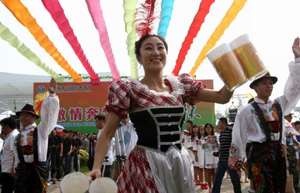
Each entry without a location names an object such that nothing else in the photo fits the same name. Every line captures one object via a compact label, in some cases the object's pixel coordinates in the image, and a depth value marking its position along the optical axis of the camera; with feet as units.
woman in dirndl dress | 5.64
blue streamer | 18.41
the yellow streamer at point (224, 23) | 20.49
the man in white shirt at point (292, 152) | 19.36
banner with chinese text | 49.29
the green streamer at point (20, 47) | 19.16
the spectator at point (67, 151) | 33.71
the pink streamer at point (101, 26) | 18.03
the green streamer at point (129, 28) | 17.43
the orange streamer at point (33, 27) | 16.21
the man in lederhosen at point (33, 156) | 13.71
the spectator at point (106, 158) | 20.98
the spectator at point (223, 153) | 19.60
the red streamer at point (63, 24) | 17.19
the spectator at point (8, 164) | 17.22
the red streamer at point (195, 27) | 19.70
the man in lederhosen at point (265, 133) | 10.63
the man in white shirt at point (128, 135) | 19.04
